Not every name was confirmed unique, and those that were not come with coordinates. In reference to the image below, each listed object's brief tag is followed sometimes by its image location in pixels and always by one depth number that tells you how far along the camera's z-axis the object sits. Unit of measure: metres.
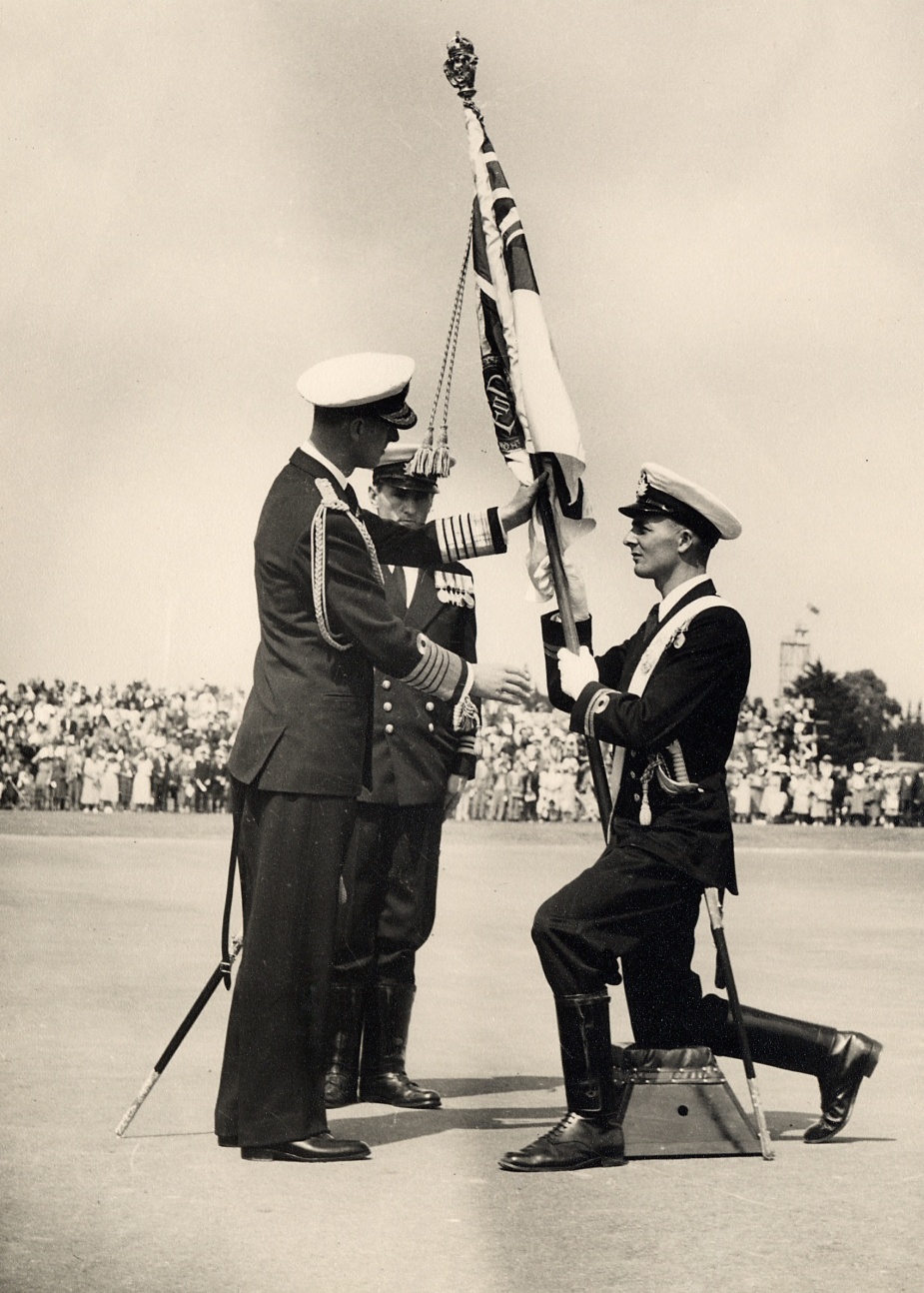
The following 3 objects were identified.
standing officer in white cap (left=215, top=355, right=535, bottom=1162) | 5.15
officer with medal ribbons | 6.14
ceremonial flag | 5.82
